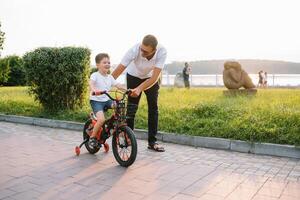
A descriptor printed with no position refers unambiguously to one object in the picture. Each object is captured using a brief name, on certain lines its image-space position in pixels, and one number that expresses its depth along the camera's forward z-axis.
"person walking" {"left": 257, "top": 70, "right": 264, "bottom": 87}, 30.82
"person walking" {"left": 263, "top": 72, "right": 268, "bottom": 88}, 30.80
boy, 6.02
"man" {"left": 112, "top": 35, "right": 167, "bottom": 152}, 6.01
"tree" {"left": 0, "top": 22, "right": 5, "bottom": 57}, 16.73
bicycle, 5.57
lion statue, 14.83
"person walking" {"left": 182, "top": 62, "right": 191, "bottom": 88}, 24.57
